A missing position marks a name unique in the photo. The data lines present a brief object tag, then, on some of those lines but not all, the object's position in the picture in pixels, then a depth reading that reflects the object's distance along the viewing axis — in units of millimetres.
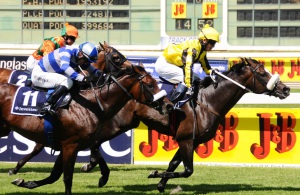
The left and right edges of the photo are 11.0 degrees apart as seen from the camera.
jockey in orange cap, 19552
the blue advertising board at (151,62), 50637
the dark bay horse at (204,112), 18272
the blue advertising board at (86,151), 24979
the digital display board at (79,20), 68770
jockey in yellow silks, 18472
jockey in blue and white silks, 15959
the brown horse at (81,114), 15974
